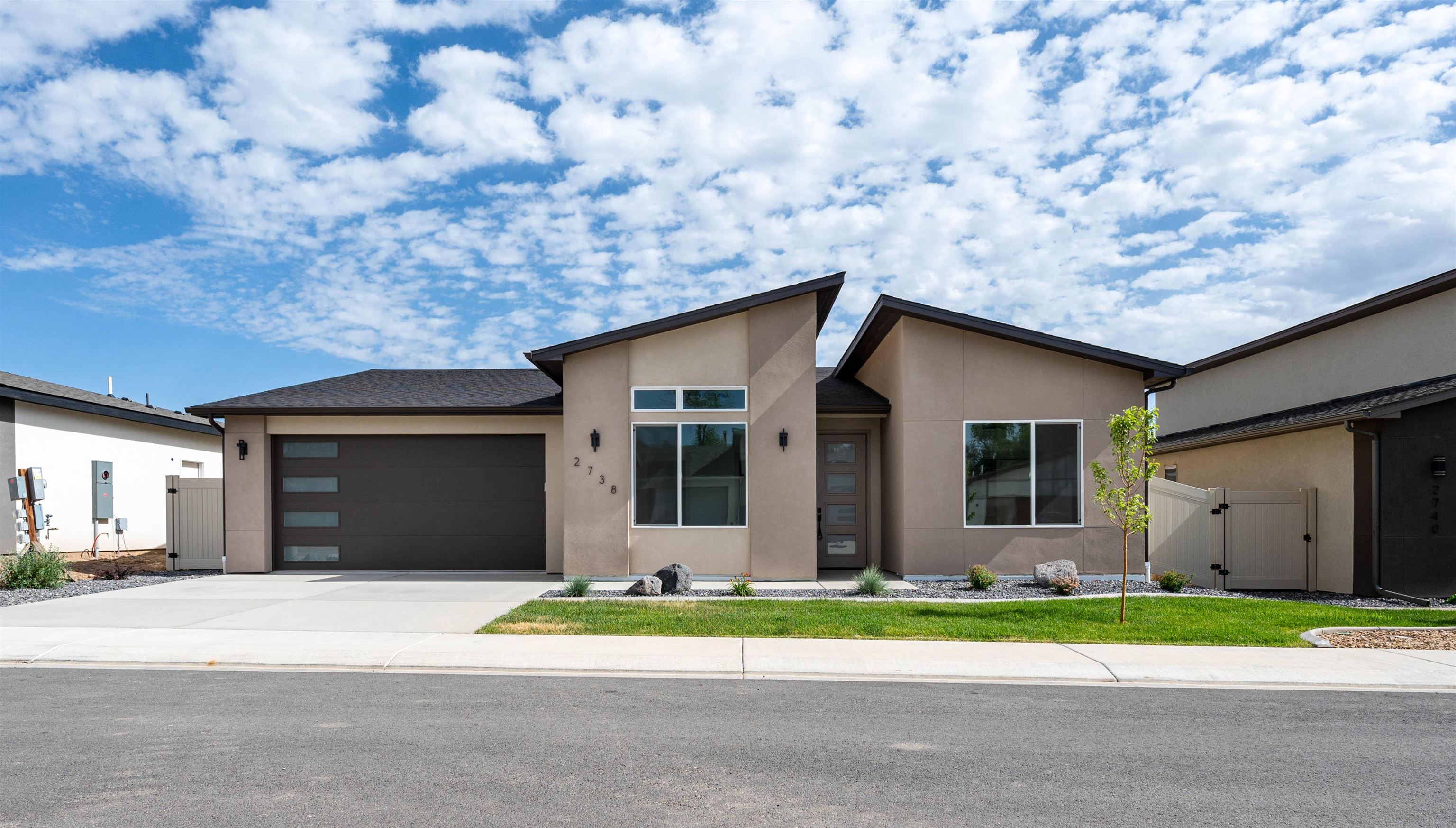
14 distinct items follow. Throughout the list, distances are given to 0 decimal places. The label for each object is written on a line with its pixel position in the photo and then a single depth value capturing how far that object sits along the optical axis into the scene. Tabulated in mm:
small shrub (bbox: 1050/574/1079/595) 12578
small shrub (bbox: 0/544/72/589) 13461
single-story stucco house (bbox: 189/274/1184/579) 13773
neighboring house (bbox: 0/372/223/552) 17047
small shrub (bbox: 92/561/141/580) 15188
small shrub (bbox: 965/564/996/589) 12867
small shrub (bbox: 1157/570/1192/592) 13141
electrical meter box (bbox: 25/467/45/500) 15602
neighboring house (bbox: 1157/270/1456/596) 12984
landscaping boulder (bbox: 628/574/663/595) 12414
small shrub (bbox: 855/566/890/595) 12352
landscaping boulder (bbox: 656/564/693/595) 12641
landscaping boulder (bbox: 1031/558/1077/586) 12852
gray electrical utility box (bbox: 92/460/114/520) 18688
